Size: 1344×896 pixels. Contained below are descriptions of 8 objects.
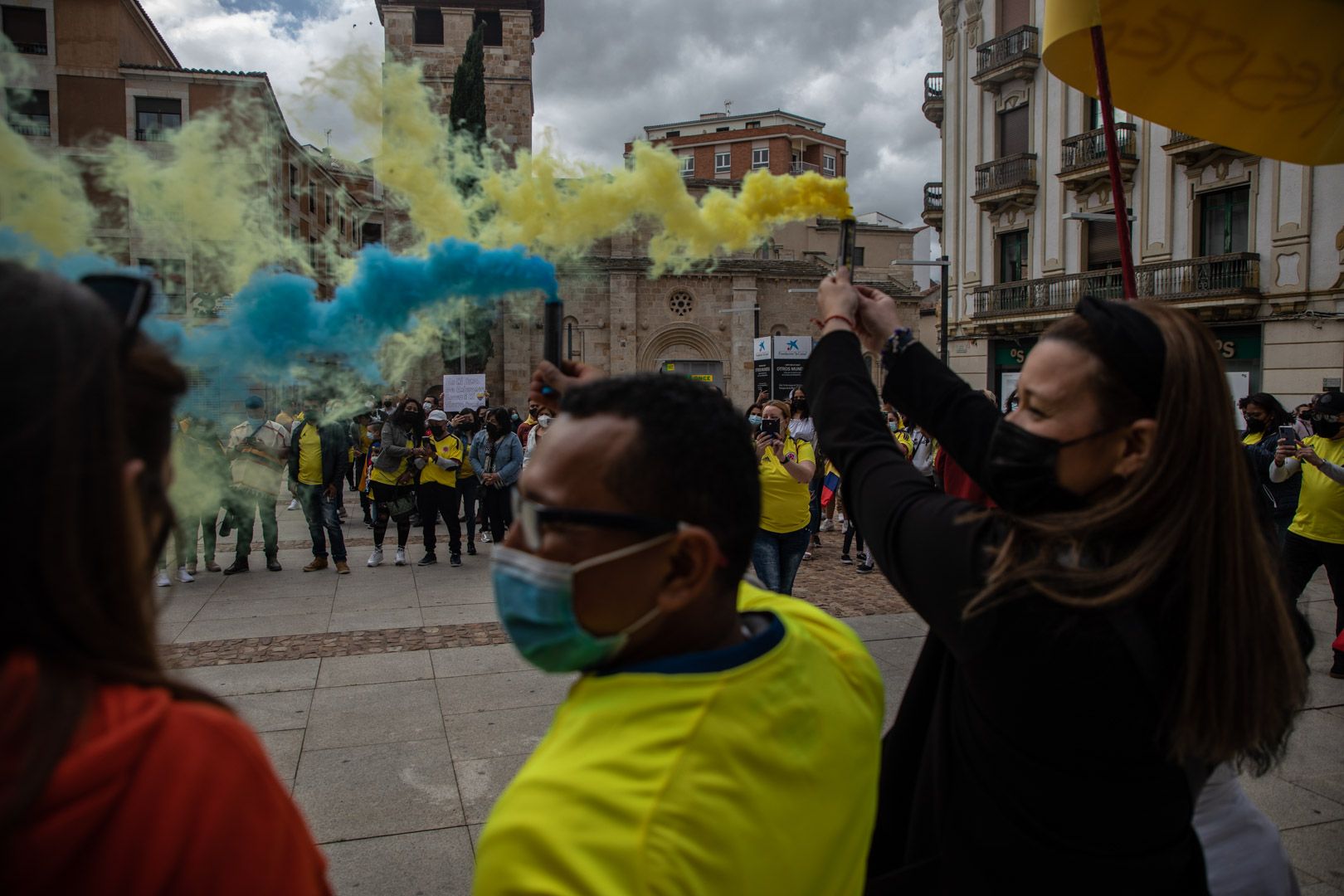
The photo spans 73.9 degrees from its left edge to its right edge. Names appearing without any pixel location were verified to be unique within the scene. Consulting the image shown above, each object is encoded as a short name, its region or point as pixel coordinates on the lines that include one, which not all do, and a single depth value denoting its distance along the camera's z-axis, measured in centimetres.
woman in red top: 78
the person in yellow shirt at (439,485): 1058
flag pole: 242
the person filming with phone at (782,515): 701
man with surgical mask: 101
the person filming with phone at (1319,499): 623
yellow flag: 319
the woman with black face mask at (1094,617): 137
